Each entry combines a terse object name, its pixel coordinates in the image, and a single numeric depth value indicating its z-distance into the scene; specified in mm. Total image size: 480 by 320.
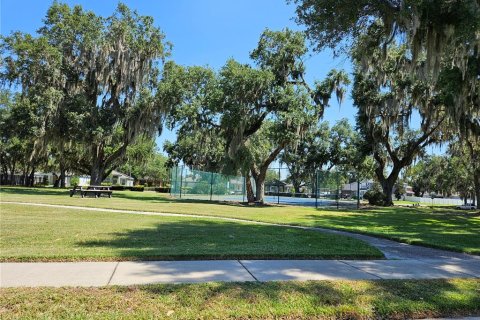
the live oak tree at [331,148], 38469
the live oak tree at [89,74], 27453
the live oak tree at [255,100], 24891
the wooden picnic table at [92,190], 23838
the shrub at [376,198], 33156
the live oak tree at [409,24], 9266
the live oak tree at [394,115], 24875
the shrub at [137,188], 61184
